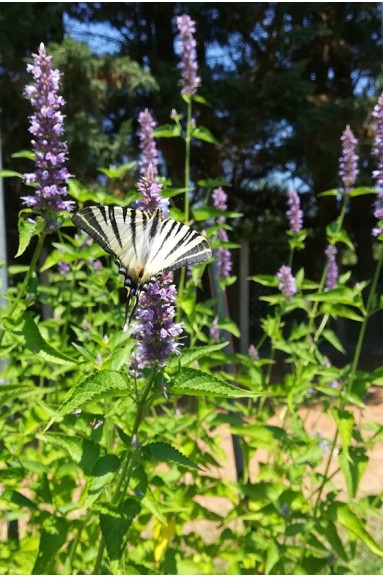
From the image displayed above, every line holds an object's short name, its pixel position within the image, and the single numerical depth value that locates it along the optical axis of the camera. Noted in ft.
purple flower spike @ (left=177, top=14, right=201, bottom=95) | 1.76
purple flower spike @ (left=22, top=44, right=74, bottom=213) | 1.30
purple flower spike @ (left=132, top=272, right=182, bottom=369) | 1.01
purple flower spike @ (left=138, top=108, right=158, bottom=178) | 1.60
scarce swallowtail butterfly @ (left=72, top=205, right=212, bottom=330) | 1.02
